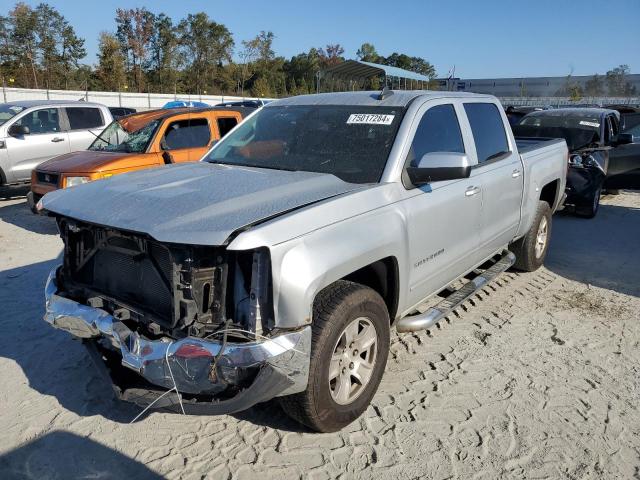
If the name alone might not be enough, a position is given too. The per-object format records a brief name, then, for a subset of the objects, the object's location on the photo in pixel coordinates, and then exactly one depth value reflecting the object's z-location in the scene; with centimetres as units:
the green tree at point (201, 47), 5944
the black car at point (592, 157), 888
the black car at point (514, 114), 1362
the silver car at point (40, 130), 1018
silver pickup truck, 252
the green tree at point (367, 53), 7391
